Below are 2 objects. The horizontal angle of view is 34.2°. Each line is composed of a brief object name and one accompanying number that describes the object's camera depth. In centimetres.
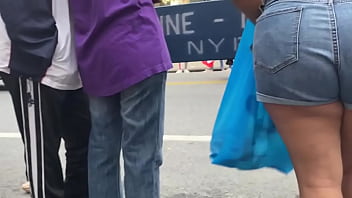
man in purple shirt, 202
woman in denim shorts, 155
